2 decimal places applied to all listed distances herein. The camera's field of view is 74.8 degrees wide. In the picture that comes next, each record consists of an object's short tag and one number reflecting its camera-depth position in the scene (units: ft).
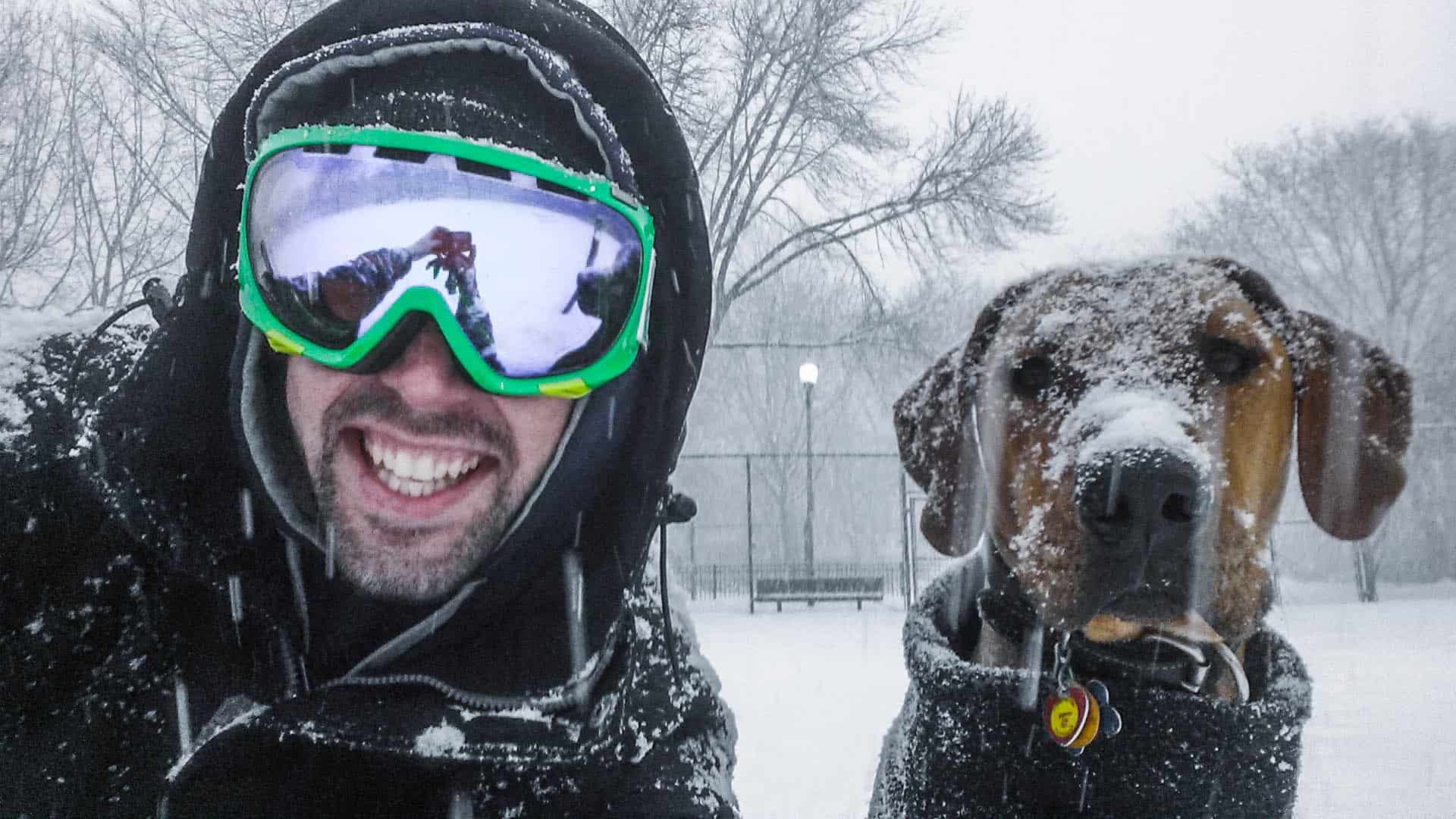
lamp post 46.19
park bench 48.67
